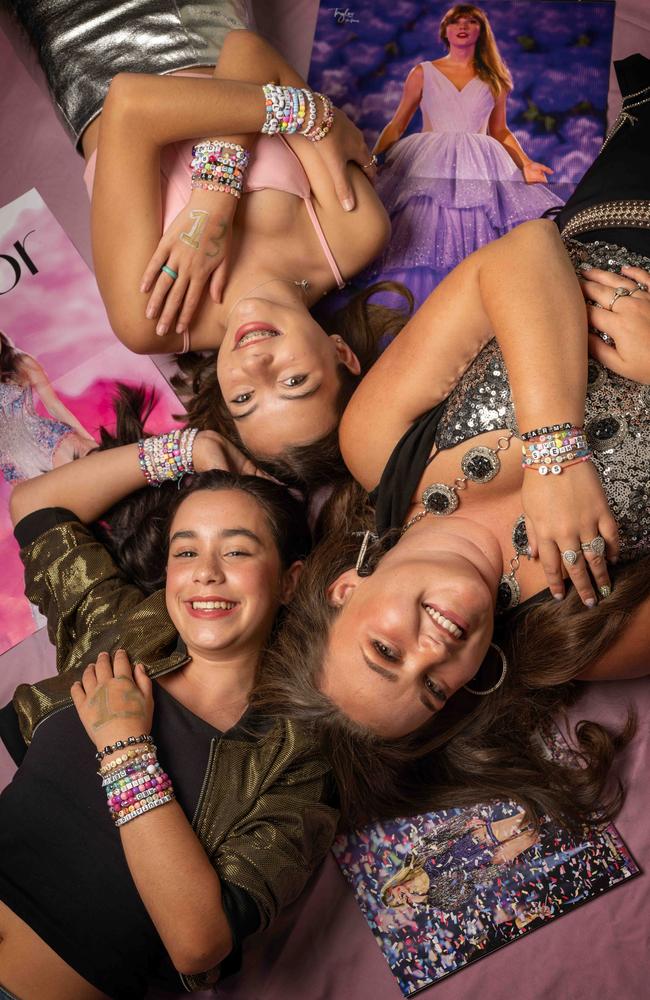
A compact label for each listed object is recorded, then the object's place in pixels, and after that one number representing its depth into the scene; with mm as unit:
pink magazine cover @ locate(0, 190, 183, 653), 2664
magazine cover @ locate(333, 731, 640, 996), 2166
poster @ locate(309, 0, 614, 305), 2777
